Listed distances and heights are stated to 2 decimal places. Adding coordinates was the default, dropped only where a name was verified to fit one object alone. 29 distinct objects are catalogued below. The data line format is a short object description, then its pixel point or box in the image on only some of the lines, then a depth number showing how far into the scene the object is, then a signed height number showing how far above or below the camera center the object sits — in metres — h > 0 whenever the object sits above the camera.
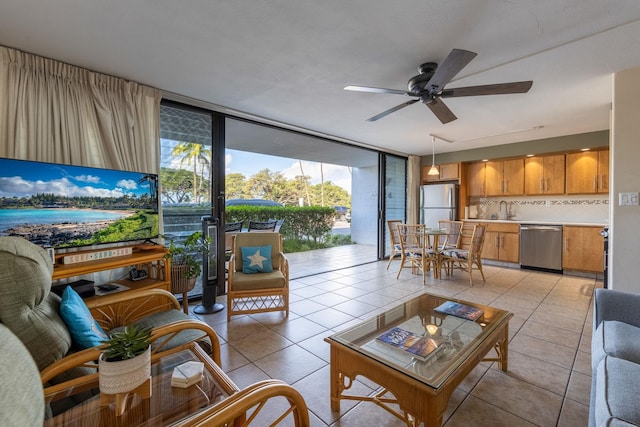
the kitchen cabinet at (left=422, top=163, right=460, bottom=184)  6.01 +0.84
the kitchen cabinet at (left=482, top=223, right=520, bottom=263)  5.16 -0.62
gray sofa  0.97 -0.69
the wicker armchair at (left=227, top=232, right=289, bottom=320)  2.78 -0.70
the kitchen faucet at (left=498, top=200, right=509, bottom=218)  5.76 +0.01
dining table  4.42 -0.54
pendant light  4.88 +0.73
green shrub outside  7.47 -0.31
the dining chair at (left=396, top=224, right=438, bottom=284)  4.38 -0.64
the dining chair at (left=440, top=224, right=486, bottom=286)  4.12 -0.65
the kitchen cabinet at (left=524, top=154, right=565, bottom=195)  4.97 +0.66
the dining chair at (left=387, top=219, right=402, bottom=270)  4.82 -0.55
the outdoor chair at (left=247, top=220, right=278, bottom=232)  5.13 -0.27
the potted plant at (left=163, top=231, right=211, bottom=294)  2.74 -0.59
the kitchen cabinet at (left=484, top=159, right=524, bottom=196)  5.38 +0.66
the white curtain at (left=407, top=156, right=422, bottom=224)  6.36 +0.48
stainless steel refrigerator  5.89 +0.17
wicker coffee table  1.23 -0.77
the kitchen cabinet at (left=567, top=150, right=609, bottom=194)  4.54 +0.64
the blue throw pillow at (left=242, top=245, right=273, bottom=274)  3.07 -0.54
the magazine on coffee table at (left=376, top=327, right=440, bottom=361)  1.47 -0.75
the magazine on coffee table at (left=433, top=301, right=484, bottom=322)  1.95 -0.74
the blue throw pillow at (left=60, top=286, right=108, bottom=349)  1.29 -0.54
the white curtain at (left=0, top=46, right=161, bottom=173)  2.12 +0.84
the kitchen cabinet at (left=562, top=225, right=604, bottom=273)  4.36 -0.63
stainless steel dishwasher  4.72 -0.65
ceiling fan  1.85 +0.98
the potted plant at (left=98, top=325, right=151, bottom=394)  0.99 -0.55
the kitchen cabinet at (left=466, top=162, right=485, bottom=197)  5.86 +0.68
